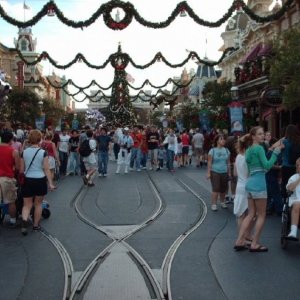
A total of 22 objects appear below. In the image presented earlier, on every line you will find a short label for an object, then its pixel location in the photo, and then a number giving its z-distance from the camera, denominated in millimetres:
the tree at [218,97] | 36625
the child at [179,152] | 23197
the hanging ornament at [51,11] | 18547
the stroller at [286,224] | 7864
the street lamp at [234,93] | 25753
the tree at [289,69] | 19469
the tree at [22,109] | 50000
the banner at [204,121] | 33594
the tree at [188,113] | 45906
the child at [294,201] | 7629
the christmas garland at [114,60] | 28969
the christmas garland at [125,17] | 18516
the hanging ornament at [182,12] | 18906
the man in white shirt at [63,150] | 19578
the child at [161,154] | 22500
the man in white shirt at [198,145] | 23094
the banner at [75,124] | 48425
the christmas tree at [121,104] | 66994
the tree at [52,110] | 58281
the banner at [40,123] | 36031
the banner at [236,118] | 22641
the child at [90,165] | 16266
